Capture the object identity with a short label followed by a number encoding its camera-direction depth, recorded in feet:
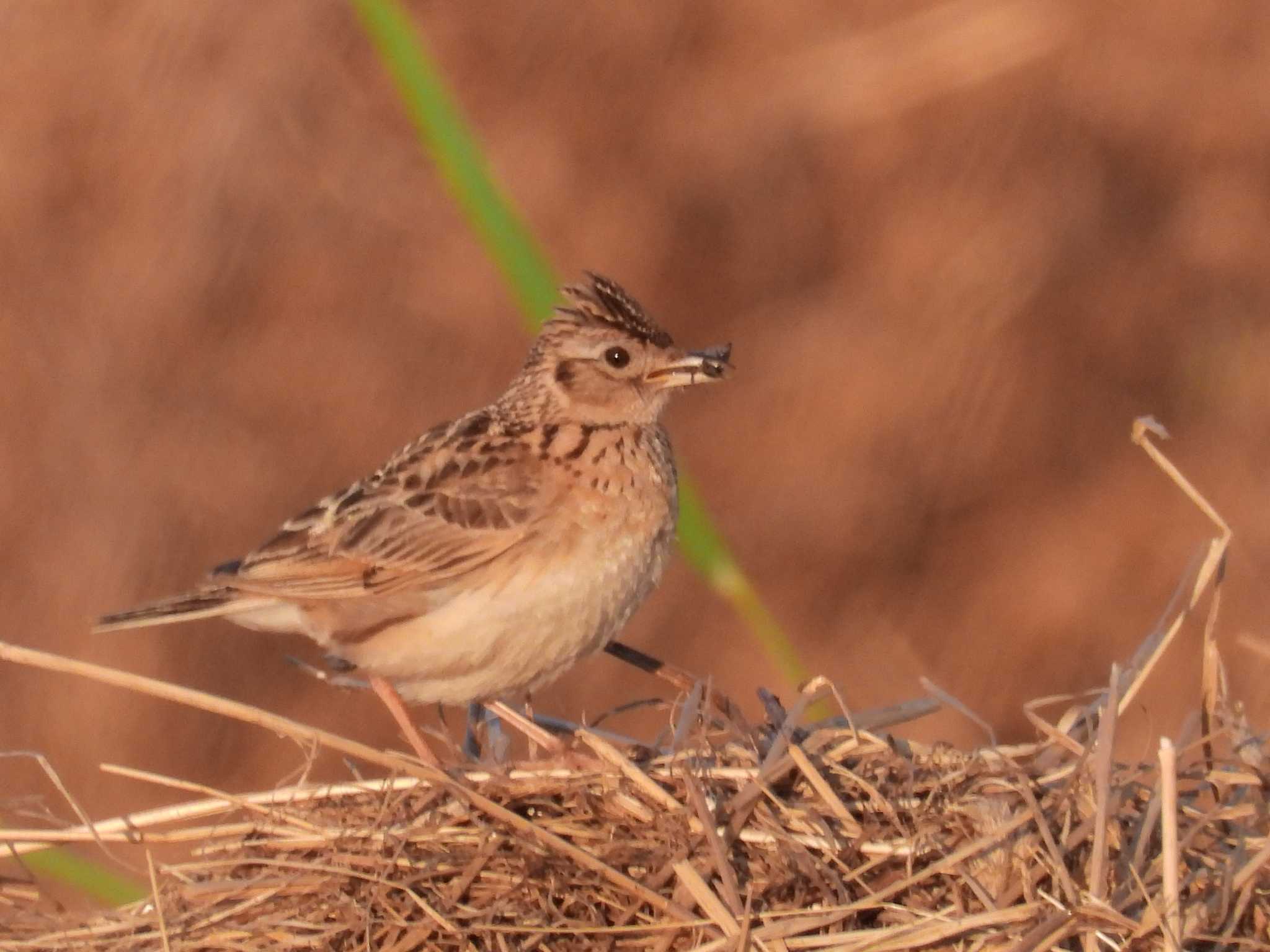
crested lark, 34.63
